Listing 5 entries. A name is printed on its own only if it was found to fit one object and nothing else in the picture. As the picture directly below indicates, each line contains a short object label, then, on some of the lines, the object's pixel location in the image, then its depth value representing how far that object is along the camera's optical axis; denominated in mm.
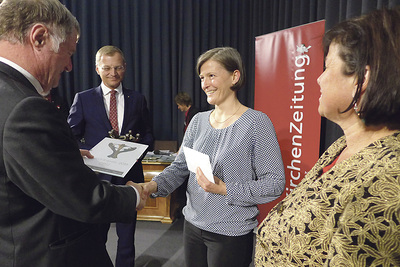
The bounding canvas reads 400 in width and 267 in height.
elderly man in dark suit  770
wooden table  3686
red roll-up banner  2580
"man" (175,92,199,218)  4410
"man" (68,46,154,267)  2250
